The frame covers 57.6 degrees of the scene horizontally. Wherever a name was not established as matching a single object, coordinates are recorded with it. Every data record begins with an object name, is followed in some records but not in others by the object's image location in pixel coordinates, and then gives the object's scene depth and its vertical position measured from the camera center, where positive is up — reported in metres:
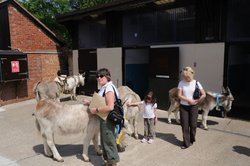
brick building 10.41 +0.82
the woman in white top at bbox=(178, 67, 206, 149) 4.71 -0.92
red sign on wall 9.80 -0.22
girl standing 5.17 -1.25
